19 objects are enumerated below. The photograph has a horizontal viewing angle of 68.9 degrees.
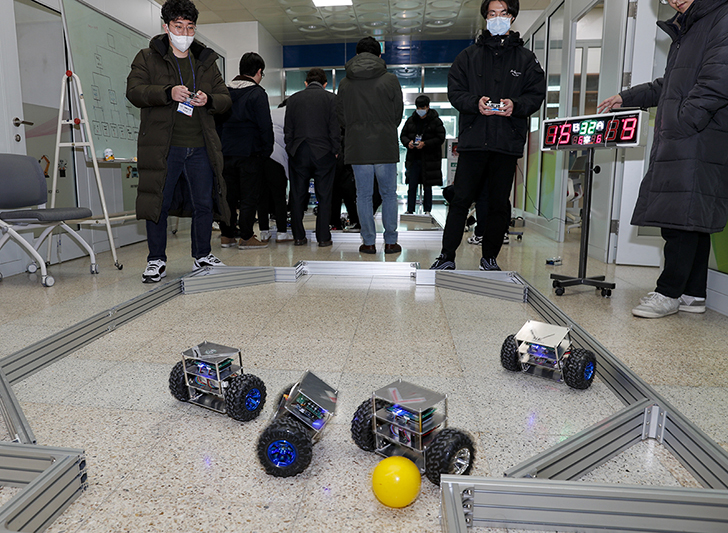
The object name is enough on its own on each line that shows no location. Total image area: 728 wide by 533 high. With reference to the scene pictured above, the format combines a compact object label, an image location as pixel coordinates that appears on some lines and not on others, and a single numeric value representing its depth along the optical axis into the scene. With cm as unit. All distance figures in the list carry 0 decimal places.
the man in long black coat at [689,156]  221
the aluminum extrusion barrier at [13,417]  129
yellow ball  103
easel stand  362
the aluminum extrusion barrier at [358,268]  345
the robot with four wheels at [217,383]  139
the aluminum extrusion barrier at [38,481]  95
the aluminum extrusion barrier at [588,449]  113
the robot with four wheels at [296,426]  113
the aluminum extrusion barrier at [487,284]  285
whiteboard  404
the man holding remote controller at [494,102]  297
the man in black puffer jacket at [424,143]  631
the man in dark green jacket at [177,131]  296
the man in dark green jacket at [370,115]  399
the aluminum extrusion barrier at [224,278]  299
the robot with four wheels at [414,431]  110
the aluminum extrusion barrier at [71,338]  174
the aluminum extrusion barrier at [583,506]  100
